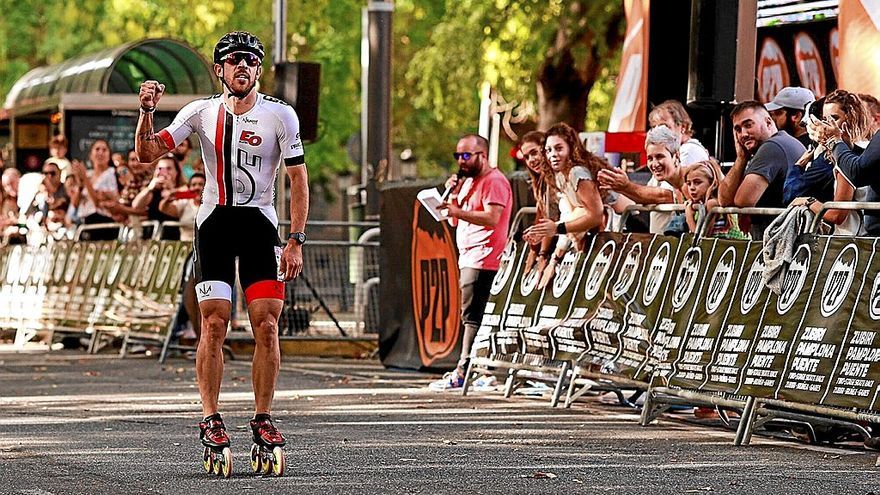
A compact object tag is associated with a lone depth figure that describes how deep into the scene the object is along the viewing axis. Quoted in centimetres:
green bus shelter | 2858
